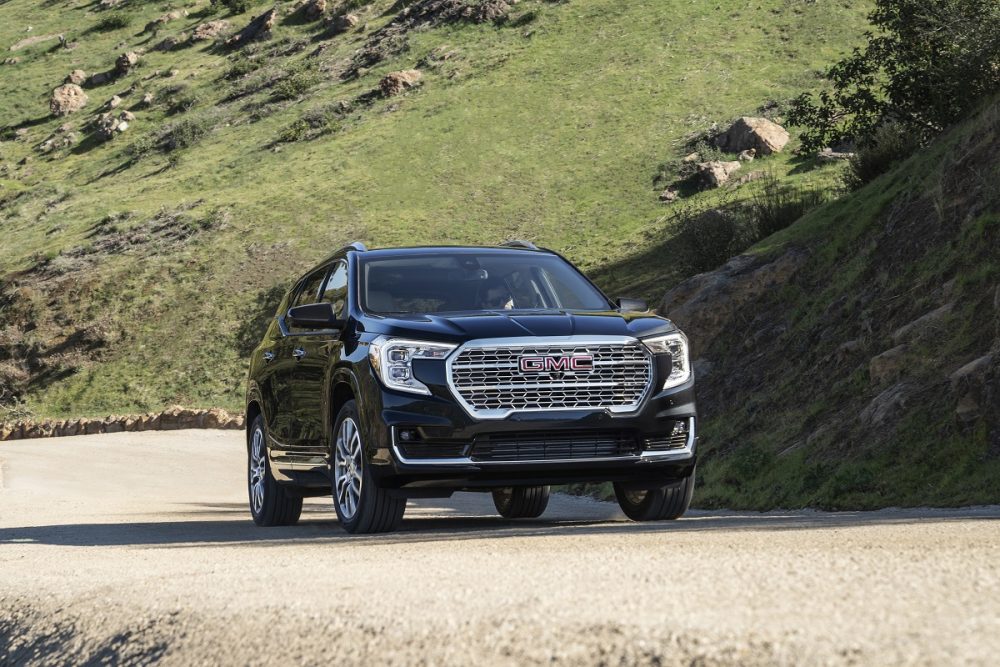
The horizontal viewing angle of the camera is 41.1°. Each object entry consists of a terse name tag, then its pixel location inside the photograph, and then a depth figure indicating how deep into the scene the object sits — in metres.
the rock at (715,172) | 44.00
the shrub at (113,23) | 92.25
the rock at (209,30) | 83.62
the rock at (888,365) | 12.97
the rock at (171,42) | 84.12
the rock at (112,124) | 70.44
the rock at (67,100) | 77.19
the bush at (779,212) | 23.20
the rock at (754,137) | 45.25
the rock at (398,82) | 61.41
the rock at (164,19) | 89.62
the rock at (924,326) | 12.98
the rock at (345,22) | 73.56
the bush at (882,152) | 20.39
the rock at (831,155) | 41.31
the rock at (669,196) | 44.72
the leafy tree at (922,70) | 18.56
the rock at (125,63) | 81.56
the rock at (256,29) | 78.88
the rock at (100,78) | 81.25
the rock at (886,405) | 12.19
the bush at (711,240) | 26.67
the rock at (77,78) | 81.56
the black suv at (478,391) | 8.65
